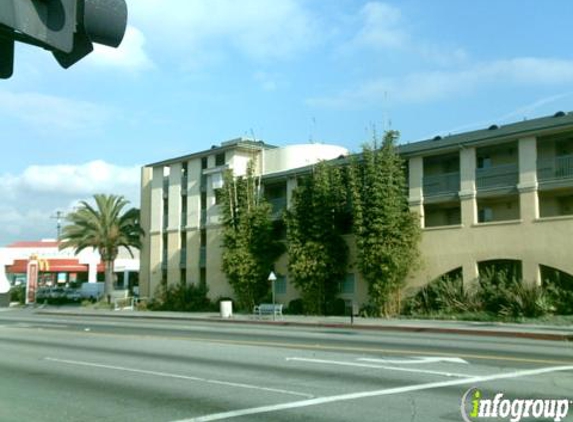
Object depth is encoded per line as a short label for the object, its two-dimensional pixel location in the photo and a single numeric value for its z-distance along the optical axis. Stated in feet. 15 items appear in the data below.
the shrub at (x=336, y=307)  124.67
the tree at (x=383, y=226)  112.88
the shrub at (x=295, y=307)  130.72
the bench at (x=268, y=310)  122.65
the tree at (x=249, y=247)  138.62
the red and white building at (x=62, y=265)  258.57
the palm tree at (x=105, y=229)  171.12
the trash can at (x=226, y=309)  121.90
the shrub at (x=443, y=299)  106.01
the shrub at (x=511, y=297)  96.17
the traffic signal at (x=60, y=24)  10.09
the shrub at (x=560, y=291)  95.50
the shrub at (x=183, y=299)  155.53
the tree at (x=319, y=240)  123.65
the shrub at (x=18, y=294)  214.28
